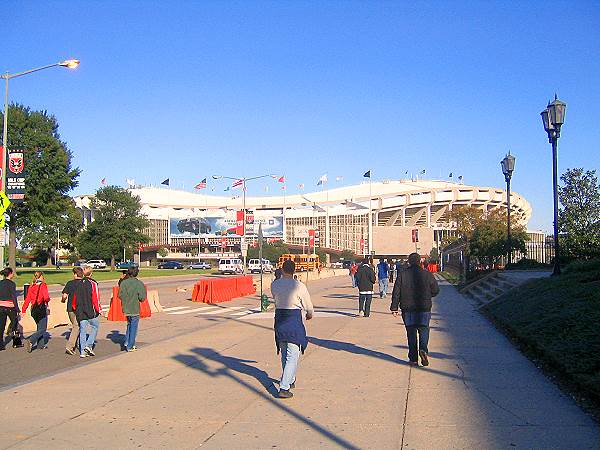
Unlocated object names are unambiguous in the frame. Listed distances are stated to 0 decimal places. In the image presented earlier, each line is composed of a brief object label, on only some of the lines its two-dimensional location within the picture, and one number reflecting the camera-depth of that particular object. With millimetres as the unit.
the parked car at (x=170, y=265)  103875
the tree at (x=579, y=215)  25447
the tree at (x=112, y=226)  83938
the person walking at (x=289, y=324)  8266
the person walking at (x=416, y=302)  10555
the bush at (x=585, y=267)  17273
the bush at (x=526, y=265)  33188
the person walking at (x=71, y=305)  12461
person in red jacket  13188
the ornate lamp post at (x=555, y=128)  20047
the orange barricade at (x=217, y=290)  28550
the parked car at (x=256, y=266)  75181
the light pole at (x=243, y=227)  36219
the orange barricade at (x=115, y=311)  20094
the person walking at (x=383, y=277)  29734
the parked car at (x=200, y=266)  104750
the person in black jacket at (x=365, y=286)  19672
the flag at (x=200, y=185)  96538
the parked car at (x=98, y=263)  98375
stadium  143000
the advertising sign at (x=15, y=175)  20281
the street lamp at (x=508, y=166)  30297
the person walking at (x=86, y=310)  12289
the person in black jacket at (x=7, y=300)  12688
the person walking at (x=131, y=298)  12898
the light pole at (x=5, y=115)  20416
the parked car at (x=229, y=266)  73875
